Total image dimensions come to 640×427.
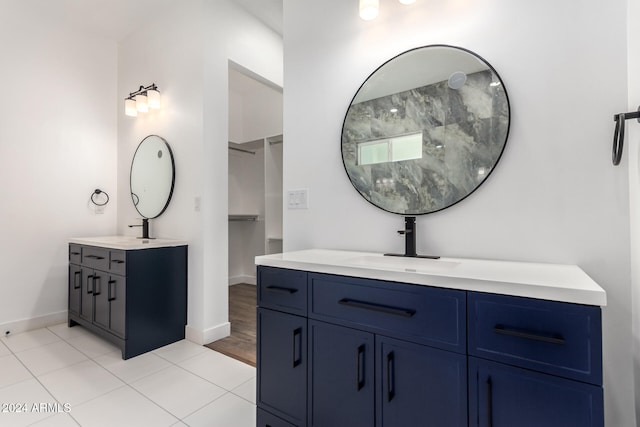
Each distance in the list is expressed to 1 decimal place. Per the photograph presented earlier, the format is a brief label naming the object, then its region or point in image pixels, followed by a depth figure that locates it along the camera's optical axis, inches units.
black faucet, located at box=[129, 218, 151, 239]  117.2
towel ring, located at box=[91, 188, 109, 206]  131.0
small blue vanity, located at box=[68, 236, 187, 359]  91.4
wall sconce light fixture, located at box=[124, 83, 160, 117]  116.2
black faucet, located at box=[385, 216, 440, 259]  59.1
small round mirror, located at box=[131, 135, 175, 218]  113.5
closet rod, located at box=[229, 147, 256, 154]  181.5
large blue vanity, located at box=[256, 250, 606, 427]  31.8
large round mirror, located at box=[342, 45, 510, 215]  54.9
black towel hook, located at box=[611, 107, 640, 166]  42.6
